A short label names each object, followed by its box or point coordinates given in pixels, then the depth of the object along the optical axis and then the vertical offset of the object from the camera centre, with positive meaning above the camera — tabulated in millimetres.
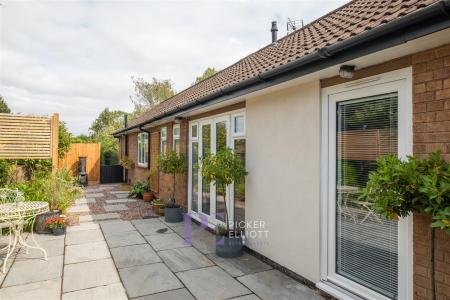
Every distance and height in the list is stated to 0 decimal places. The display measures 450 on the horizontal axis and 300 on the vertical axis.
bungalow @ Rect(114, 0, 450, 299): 2852 +247
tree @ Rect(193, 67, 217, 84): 34375 +9551
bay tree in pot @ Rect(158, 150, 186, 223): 8227 -425
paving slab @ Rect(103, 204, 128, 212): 10188 -1916
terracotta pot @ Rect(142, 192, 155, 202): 11734 -1711
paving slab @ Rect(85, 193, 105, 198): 13092 -1898
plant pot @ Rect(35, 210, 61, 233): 7027 -1674
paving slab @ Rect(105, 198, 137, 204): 11585 -1905
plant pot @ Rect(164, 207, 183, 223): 8205 -1700
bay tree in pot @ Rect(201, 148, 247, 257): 5477 -397
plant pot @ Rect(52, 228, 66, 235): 6862 -1816
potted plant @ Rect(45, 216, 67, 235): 6870 -1689
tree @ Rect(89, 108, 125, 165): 21422 +2891
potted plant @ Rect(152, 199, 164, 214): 9297 -1644
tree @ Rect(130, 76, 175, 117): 33844 +7014
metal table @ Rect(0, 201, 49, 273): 4829 -1029
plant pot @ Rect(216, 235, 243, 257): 5473 -1717
